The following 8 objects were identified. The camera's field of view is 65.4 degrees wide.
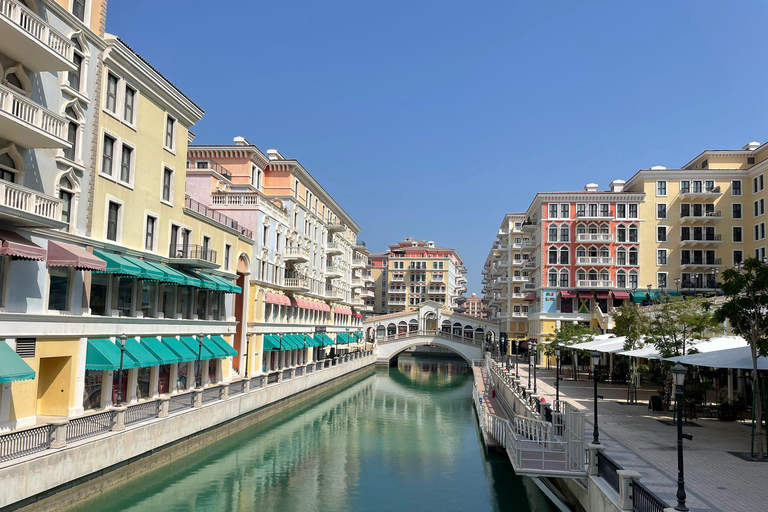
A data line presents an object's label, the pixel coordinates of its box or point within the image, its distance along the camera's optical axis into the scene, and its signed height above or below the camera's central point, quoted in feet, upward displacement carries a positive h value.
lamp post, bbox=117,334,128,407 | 68.39 -4.51
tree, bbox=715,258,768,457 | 55.26 +1.51
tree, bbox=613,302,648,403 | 94.32 -2.14
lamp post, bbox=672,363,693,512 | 34.99 -6.71
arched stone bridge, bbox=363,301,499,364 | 241.96 -7.07
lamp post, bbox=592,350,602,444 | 63.60 -4.24
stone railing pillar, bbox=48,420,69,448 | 52.24 -11.12
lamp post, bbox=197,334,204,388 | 96.07 -7.97
